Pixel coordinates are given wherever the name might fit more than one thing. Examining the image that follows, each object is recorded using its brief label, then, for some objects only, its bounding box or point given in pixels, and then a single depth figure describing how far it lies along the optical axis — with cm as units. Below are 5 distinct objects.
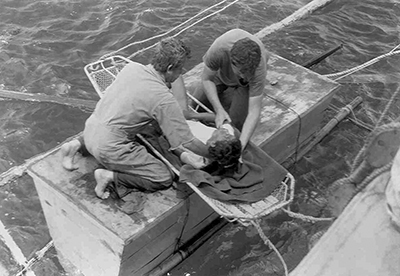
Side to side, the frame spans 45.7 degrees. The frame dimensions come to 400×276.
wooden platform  438
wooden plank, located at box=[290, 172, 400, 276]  127
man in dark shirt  447
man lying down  430
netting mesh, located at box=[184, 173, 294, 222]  423
